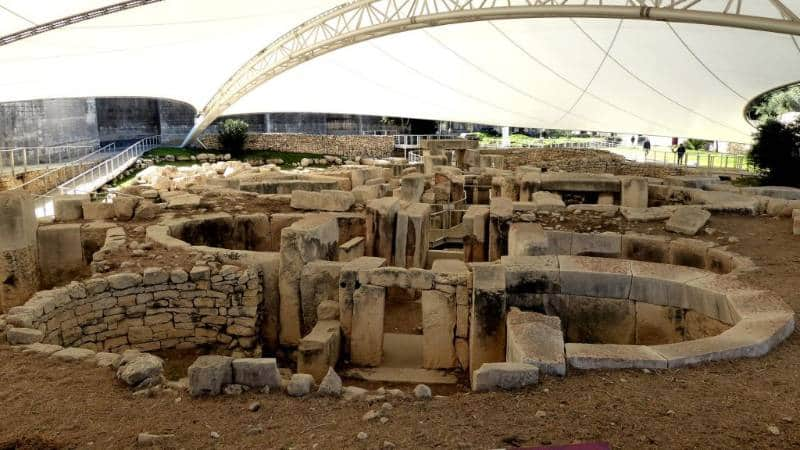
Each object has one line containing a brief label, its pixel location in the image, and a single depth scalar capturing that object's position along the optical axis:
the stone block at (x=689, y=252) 8.70
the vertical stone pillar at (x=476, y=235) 10.88
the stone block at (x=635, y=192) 12.67
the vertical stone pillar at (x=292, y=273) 8.38
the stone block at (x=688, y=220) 9.55
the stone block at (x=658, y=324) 6.78
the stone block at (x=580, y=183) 13.40
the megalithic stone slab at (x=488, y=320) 6.83
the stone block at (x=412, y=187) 14.30
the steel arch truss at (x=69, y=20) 15.63
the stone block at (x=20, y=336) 5.77
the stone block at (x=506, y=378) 4.80
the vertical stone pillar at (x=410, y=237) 11.11
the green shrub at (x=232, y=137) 31.20
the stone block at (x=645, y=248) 9.04
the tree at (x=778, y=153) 16.98
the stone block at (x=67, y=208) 10.58
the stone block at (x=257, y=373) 4.95
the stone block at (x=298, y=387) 4.84
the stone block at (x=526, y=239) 8.27
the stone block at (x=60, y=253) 9.45
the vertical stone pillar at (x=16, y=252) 8.56
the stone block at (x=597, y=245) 9.08
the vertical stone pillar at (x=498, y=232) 10.62
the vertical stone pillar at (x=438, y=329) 7.49
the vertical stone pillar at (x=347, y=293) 7.70
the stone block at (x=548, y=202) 11.09
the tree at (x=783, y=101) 31.03
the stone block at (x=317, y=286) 8.30
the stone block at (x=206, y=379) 4.87
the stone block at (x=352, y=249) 10.20
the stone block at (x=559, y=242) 9.17
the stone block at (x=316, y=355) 7.11
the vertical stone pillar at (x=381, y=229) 11.02
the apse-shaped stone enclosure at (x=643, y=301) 5.09
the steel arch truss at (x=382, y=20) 12.74
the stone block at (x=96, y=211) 10.77
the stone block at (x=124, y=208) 10.72
